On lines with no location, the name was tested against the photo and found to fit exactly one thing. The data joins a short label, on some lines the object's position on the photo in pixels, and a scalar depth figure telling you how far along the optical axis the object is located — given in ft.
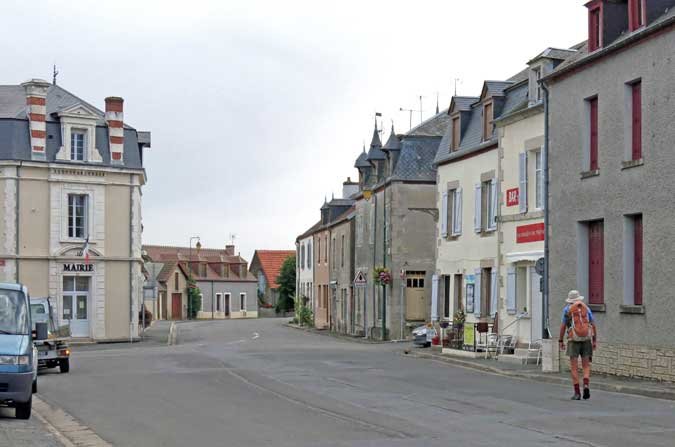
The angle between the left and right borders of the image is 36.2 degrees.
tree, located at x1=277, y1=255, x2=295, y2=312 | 307.37
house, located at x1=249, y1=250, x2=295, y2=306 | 364.17
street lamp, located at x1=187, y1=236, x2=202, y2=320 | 312.29
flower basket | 145.07
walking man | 56.13
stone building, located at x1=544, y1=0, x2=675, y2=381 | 65.87
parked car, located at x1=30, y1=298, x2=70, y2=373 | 82.43
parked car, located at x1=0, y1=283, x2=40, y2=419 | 44.27
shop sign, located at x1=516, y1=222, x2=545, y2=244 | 91.40
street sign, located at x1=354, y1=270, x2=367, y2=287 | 155.84
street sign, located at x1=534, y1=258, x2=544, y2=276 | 82.94
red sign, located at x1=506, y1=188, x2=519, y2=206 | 97.30
